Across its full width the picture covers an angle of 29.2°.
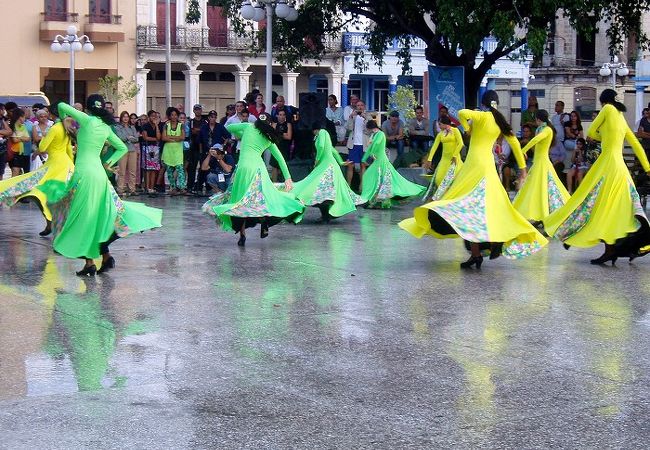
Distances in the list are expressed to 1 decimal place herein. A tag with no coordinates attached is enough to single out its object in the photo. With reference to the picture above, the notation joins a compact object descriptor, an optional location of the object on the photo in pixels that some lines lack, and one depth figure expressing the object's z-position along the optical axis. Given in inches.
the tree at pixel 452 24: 836.0
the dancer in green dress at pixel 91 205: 422.0
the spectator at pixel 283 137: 833.5
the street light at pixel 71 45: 1389.0
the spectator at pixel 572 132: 831.1
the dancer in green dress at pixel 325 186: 636.7
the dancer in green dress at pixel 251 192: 521.3
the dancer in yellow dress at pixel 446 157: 701.3
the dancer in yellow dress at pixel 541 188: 580.1
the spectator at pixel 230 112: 826.8
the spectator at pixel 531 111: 845.7
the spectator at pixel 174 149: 849.5
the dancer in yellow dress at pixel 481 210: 439.5
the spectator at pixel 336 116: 922.7
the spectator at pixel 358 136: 887.1
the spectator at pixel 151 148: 862.5
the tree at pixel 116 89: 1830.7
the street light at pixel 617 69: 1876.2
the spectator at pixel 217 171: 825.5
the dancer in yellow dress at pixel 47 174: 537.0
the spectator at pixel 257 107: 845.2
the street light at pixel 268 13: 896.9
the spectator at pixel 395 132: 904.9
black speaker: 846.7
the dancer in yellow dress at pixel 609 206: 466.9
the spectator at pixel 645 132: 819.4
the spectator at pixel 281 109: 843.1
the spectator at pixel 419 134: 927.7
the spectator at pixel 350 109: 917.7
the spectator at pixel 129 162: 850.8
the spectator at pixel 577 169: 804.6
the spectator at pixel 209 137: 860.0
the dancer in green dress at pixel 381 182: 729.0
